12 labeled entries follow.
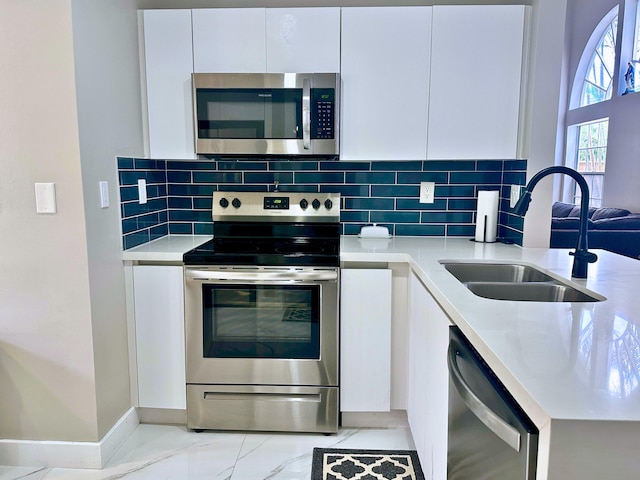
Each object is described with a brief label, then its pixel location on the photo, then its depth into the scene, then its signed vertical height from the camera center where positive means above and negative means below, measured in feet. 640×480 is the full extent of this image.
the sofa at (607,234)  11.80 -1.51
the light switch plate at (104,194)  6.72 -0.32
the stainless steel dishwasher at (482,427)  2.77 -1.62
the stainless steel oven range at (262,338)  7.11 -2.50
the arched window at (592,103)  22.25 +3.57
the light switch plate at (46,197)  6.24 -0.34
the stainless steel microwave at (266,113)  7.41 +0.93
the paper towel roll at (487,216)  8.12 -0.70
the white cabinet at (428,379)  4.99 -2.47
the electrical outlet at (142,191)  7.96 -0.32
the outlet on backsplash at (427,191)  8.75 -0.31
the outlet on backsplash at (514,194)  7.68 -0.31
